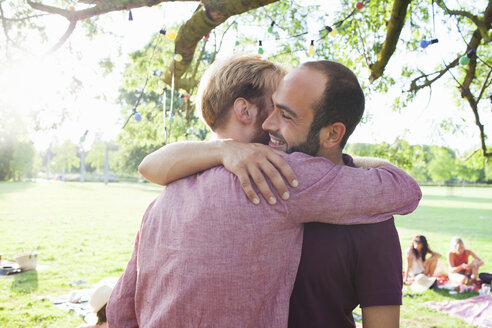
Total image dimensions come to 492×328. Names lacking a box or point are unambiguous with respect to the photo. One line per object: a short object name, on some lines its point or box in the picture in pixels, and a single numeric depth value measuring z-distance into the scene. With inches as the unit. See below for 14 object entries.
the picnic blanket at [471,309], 276.8
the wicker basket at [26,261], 364.5
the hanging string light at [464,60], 184.4
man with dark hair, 55.8
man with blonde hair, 52.1
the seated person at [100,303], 224.2
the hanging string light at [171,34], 189.9
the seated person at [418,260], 372.2
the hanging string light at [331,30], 220.7
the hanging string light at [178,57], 204.9
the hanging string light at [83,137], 196.4
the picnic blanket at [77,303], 258.8
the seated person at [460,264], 360.5
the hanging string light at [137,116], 188.6
